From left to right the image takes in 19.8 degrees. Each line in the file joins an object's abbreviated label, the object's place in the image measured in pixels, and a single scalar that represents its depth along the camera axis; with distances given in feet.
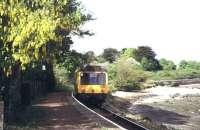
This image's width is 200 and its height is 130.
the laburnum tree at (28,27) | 67.10
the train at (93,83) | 140.15
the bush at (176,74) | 462.72
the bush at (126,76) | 298.15
